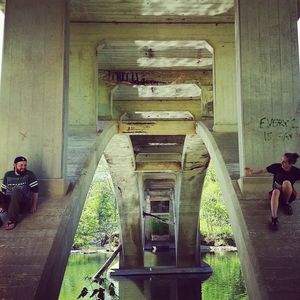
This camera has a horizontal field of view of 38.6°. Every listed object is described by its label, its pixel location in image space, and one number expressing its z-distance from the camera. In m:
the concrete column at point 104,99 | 17.23
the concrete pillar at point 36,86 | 9.06
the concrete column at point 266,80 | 9.18
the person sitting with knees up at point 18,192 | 7.68
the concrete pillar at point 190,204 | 21.31
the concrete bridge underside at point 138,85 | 7.30
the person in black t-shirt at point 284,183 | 7.79
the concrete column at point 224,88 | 12.84
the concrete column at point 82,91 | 12.95
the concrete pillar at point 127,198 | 21.47
